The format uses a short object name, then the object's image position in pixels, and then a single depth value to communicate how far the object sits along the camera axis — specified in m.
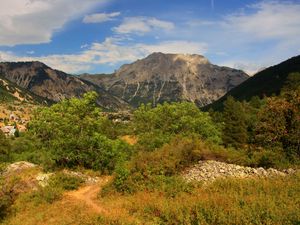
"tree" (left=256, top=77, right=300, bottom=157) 27.93
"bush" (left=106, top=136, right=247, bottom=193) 18.06
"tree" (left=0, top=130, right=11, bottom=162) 53.03
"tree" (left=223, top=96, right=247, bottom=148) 52.77
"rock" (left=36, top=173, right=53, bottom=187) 23.00
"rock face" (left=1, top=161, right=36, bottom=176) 27.63
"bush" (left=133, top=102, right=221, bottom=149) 40.56
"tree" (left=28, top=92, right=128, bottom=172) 27.01
